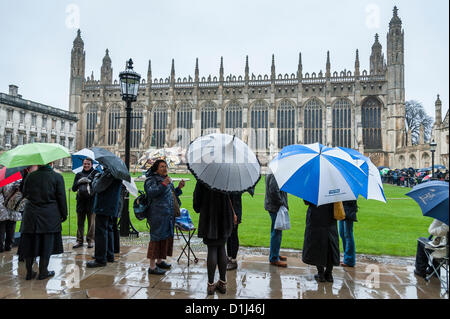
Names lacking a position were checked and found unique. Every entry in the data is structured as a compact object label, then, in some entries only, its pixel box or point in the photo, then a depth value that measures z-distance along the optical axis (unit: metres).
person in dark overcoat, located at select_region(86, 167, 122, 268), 4.42
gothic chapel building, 36.75
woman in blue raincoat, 3.96
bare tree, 50.19
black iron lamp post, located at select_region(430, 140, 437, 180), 18.43
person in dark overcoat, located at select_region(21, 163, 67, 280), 3.86
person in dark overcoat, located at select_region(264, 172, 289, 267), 4.62
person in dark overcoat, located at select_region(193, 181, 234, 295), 3.48
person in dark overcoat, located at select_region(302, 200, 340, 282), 3.96
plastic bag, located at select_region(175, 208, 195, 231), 4.95
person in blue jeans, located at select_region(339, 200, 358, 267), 4.62
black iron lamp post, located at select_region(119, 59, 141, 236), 6.29
